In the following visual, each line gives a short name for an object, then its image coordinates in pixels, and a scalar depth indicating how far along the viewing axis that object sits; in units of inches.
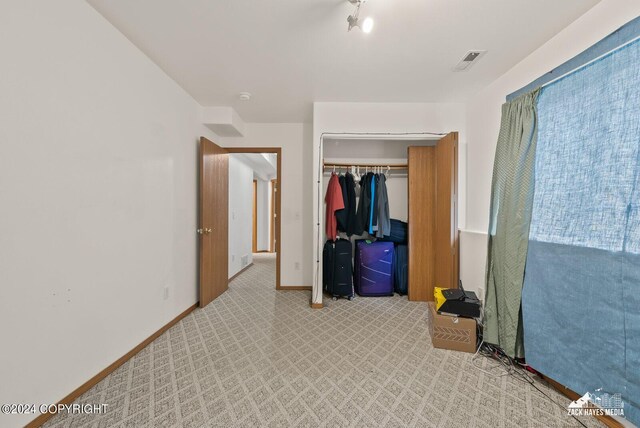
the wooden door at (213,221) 108.4
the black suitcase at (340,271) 120.3
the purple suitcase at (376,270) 125.2
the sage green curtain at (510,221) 66.5
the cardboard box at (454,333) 76.0
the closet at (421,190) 99.6
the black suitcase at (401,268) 126.3
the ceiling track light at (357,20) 52.7
